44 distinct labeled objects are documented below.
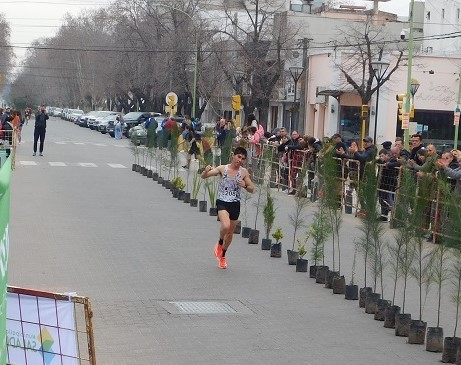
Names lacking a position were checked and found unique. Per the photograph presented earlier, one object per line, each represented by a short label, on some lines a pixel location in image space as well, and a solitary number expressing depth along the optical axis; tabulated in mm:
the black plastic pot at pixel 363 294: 12164
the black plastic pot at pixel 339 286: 13242
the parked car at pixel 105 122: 76650
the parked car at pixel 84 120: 91312
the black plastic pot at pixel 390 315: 11148
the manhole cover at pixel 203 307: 11446
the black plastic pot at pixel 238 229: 18969
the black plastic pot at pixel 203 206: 22453
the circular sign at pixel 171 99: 60125
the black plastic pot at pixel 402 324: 10758
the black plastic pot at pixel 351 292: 12867
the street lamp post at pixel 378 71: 44031
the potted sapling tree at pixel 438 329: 10148
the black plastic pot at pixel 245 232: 18250
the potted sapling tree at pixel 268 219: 16703
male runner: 14492
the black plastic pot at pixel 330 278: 13477
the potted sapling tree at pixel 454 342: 9602
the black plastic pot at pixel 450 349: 9594
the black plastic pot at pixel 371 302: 11875
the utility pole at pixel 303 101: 61147
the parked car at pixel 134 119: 68812
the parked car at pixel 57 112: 149850
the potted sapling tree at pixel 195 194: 23453
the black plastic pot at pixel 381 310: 11523
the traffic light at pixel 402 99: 42125
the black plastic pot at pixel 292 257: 15414
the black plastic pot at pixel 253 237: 17547
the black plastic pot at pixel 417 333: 10438
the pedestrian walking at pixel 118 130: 68625
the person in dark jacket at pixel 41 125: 37812
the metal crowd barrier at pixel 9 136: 32591
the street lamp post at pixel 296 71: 49144
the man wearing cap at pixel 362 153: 22461
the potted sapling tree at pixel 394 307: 11117
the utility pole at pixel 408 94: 39188
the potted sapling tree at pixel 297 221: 15430
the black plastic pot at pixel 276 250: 16078
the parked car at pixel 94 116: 84875
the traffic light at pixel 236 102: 51844
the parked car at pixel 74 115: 111344
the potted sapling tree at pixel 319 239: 13773
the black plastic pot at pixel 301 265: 14742
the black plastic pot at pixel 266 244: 16797
